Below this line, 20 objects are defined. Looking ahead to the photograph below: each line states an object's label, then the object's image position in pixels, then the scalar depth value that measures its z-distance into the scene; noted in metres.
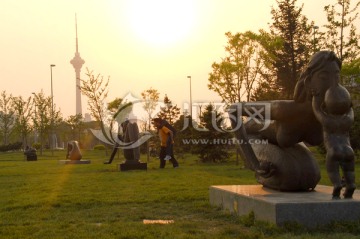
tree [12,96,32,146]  47.12
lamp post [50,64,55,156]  47.84
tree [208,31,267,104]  28.11
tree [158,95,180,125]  39.94
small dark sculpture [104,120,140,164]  18.45
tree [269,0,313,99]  35.91
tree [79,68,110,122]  36.44
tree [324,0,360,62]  23.77
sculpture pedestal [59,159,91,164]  24.47
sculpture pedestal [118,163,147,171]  18.06
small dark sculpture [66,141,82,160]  25.75
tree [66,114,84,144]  61.41
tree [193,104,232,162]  24.05
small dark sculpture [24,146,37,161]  31.73
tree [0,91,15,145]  56.69
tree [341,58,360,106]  22.62
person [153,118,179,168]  19.66
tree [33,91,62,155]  45.88
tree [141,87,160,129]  49.53
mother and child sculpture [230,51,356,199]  5.73
